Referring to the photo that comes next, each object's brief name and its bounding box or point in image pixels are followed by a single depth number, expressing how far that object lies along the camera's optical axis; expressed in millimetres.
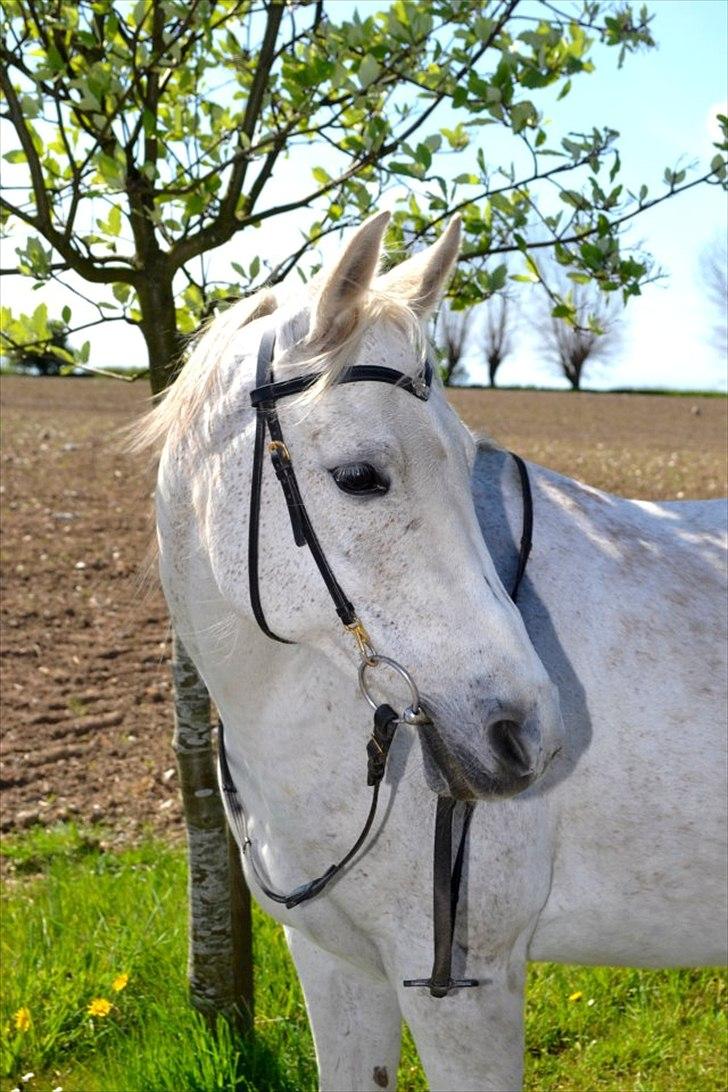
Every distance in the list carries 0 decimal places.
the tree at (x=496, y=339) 65562
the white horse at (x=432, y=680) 1887
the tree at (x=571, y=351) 57406
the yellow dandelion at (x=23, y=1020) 3654
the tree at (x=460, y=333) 56400
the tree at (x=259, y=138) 3037
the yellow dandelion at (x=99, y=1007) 3721
